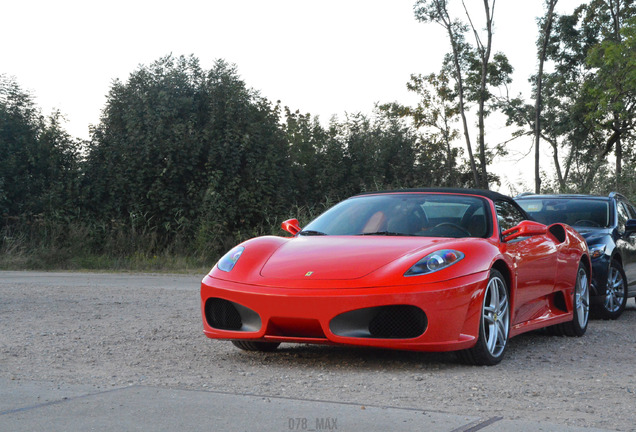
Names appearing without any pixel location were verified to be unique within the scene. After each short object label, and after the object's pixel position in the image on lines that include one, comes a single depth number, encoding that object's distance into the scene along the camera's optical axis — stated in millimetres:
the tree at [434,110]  50500
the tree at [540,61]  43250
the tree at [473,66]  42156
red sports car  5691
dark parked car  9656
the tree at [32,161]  22156
